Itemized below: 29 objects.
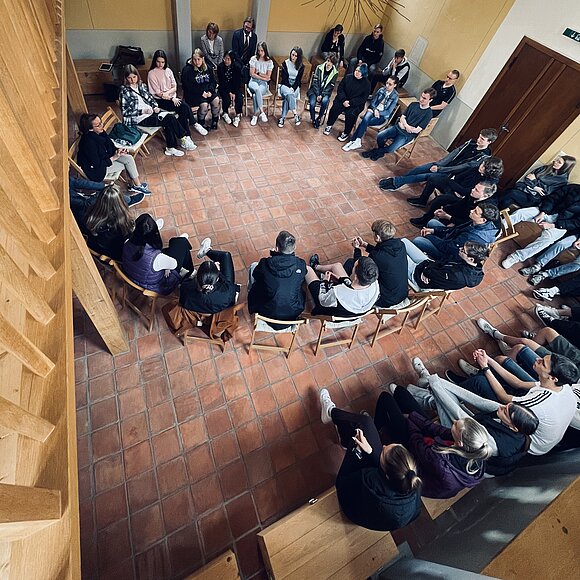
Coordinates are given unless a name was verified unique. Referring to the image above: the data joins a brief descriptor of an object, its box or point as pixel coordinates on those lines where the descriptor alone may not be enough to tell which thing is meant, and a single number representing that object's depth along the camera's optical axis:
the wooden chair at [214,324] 2.73
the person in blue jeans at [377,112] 5.15
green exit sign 4.06
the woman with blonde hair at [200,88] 4.54
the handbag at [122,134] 4.08
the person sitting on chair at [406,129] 4.92
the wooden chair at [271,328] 2.62
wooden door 4.33
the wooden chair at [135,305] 3.04
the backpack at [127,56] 5.17
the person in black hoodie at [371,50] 6.19
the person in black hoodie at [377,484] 1.83
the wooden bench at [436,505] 2.26
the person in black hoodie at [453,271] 2.89
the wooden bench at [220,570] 1.87
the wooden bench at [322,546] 1.93
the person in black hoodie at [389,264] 2.91
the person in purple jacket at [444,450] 1.98
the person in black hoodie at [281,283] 2.63
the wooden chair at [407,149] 5.42
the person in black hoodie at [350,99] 5.16
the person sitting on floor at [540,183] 4.24
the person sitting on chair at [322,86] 5.16
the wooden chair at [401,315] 2.91
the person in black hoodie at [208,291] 2.41
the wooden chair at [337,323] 2.78
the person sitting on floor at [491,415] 2.16
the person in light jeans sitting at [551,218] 4.06
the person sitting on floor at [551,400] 2.26
